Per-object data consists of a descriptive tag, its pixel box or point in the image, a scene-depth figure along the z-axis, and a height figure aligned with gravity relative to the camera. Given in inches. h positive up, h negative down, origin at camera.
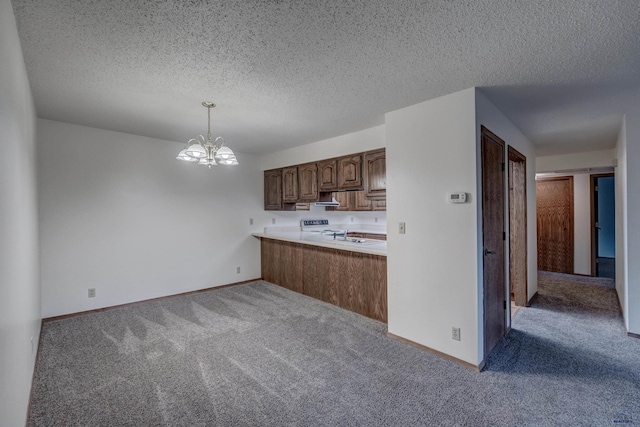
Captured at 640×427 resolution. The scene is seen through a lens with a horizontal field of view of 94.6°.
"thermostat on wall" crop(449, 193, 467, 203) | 97.8 +4.3
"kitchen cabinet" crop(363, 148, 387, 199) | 138.6 +17.9
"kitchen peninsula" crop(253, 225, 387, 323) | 138.2 -30.9
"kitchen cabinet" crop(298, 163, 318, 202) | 178.5 +18.8
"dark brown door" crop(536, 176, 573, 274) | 233.0 -11.9
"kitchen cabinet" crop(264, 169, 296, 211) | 207.5 +15.5
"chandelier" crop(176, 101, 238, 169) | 107.6 +22.5
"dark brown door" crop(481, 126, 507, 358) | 103.7 -10.7
